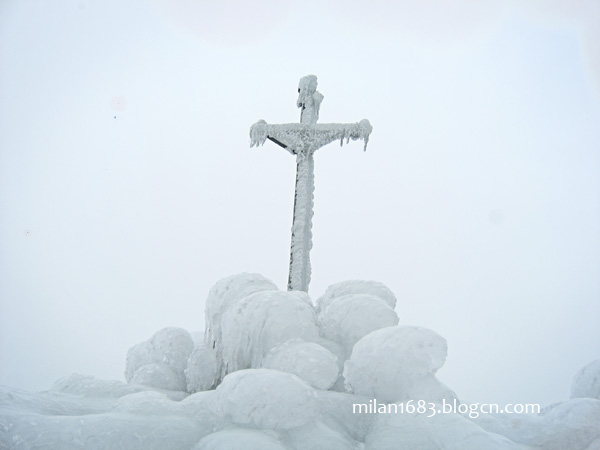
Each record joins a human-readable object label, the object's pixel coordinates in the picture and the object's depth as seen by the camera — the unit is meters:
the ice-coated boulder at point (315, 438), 3.50
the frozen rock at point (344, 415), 4.15
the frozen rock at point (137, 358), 6.22
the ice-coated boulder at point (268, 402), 3.64
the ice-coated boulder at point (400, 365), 4.55
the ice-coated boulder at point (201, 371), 5.68
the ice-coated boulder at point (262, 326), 5.12
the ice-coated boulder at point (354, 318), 5.49
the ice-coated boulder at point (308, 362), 4.63
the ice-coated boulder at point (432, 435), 3.48
